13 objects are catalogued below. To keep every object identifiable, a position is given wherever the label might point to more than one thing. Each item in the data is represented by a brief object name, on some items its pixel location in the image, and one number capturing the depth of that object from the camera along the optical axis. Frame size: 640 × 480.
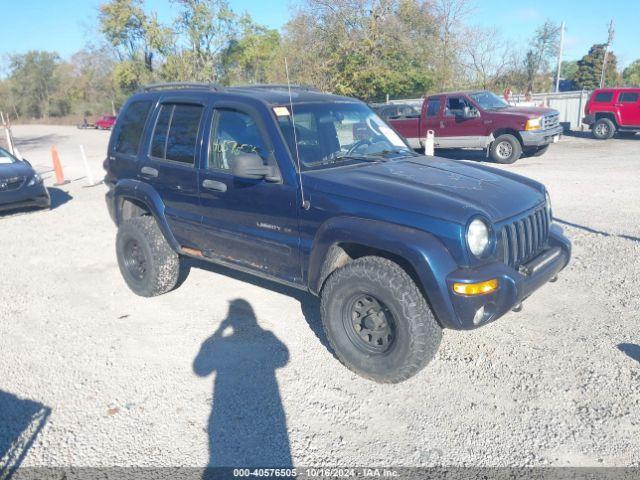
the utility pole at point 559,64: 36.28
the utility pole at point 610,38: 40.38
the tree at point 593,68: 56.09
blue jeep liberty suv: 3.29
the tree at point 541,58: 40.00
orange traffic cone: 13.05
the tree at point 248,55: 39.12
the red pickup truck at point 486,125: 13.27
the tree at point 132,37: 39.81
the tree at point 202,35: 36.28
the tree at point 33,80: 68.06
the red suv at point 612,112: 17.67
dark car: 9.00
